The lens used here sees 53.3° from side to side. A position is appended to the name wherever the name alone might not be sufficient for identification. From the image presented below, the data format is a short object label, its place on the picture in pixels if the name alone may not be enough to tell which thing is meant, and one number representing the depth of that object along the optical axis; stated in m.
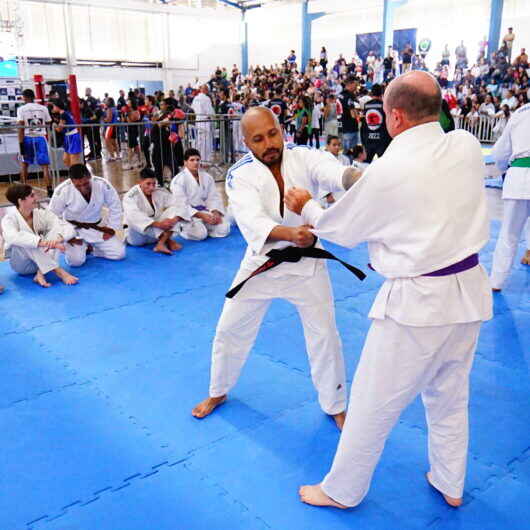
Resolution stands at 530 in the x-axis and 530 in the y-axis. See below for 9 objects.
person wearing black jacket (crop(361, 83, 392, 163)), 8.11
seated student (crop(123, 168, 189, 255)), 5.87
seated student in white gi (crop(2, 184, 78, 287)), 4.66
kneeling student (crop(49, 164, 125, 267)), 5.26
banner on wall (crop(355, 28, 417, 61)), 20.00
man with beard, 2.47
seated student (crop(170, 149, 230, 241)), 6.14
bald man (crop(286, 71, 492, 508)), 1.72
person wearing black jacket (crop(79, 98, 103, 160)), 12.60
